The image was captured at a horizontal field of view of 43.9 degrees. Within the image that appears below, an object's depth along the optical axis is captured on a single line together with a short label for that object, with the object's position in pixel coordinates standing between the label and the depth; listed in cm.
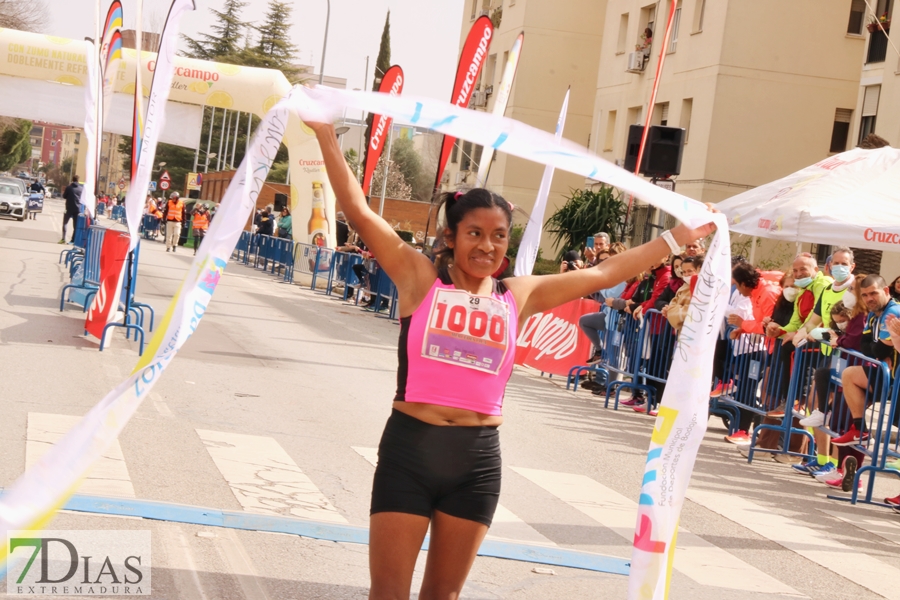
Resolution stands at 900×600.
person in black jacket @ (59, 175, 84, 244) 3125
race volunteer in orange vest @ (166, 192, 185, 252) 3827
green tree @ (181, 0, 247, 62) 9738
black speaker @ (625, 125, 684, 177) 1642
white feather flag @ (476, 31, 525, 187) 1532
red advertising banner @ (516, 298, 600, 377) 1570
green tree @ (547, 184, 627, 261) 3209
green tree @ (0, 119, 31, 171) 10194
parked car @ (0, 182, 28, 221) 5009
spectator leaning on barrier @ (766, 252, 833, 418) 1148
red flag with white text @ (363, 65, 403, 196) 2448
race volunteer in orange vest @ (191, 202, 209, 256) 3891
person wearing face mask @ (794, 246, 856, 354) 1127
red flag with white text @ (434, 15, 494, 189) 2019
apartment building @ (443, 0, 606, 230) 4791
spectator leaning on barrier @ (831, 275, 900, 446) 985
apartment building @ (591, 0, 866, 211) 3394
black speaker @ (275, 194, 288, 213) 4941
